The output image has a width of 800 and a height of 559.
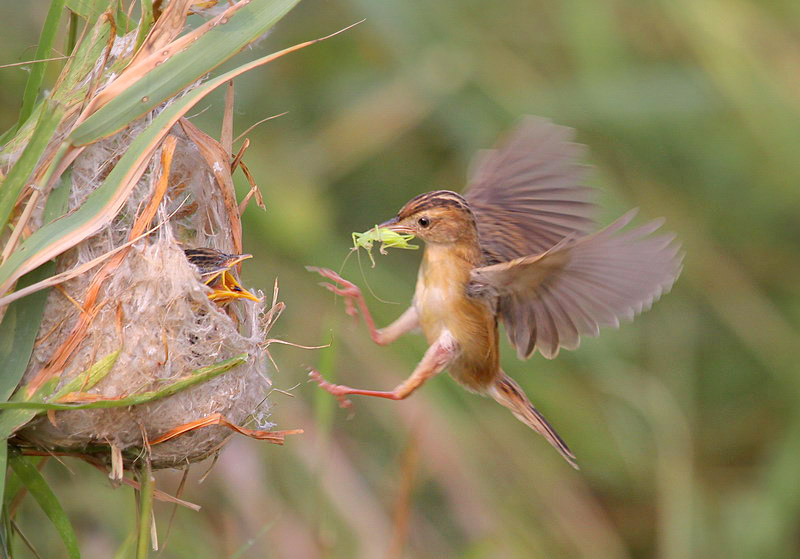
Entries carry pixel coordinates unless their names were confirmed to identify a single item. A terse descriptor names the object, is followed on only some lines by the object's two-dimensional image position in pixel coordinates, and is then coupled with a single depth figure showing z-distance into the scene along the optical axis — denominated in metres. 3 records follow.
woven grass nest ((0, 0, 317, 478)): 4.85
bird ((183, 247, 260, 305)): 5.99
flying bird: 6.73
